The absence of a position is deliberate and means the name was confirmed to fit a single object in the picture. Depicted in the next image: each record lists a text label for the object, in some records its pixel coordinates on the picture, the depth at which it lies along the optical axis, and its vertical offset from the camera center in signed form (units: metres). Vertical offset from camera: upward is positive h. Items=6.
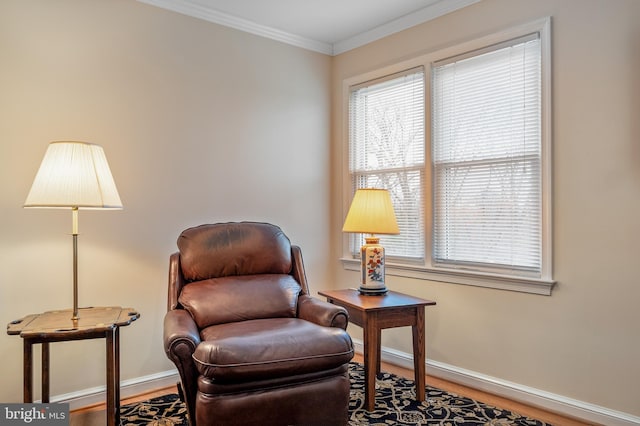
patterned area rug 2.39 -1.13
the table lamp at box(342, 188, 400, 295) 2.84 -0.09
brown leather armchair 1.96 -0.61
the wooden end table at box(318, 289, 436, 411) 2.53 -0.64
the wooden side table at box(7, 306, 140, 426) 1.94 -0.53
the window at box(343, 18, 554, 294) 2.63 +0.36
